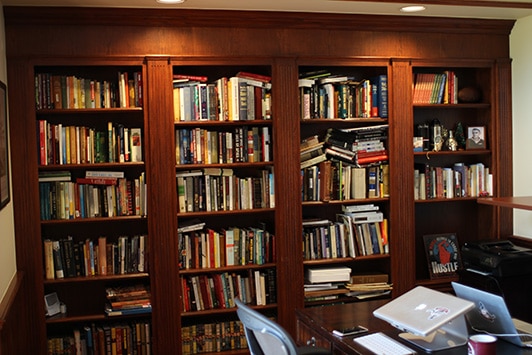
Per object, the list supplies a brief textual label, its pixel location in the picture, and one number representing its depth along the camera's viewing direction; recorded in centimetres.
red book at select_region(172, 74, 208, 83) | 426
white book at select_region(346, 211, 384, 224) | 462
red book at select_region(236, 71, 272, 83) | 434
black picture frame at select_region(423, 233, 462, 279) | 484
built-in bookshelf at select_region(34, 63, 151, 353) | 409
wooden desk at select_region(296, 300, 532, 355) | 256
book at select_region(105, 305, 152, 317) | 415
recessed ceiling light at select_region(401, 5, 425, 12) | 425
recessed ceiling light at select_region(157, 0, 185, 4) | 388
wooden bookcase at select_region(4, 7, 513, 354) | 400
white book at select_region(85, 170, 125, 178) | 421
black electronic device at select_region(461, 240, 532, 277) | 412
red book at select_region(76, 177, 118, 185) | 420
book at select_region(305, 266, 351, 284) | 452
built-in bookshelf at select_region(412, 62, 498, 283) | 479
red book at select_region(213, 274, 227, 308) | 438
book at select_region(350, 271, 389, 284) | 460
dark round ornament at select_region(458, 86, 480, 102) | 483
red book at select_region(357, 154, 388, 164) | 463
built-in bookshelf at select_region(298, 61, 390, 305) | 454
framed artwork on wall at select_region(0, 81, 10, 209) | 335
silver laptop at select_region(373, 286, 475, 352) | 246
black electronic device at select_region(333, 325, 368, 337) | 277
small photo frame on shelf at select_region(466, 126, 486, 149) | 489
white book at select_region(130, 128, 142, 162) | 421
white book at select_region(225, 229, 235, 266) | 438
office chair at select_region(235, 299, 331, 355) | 207
